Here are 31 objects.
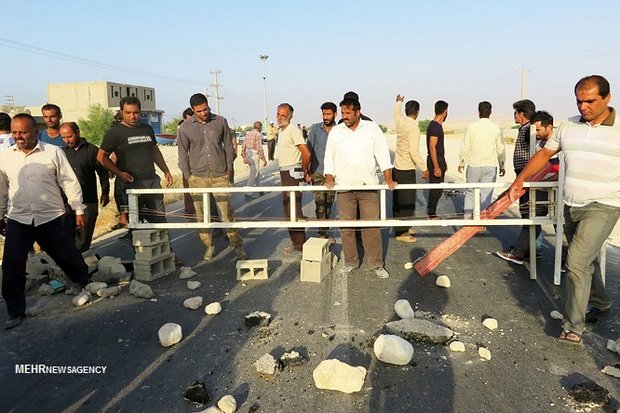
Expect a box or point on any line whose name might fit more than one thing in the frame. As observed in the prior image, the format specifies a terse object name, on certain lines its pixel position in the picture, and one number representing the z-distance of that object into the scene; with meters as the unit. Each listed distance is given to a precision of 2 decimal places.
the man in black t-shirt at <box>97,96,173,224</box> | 6.08
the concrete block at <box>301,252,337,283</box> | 5.27
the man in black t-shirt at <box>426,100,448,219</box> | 7.23
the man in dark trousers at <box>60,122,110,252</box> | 5.86
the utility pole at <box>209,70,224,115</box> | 64.49
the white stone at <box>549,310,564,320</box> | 4.18
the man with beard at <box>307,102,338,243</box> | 6.70
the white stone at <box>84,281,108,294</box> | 5.10
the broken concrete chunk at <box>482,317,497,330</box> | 4.02
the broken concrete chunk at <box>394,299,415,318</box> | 4.26
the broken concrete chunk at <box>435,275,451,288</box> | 5.05
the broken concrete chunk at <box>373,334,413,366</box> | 3.39
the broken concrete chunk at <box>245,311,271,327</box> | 4.18
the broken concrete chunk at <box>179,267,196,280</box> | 5.59
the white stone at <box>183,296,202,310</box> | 4.64
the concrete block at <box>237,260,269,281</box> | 5.42
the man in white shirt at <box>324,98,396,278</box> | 5.42
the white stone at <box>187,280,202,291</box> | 5.19
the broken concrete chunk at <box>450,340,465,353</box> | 3.61
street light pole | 47.97
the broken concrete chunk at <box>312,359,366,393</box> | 3.07
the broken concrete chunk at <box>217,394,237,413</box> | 2.87
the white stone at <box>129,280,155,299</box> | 4.97
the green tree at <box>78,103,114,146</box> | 53.47
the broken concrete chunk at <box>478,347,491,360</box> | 3.50
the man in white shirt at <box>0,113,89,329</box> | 4.43
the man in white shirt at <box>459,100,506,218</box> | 6.76
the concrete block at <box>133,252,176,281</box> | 5.52
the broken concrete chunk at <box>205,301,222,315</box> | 4.48
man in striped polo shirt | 3.52
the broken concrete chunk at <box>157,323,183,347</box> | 3.84
